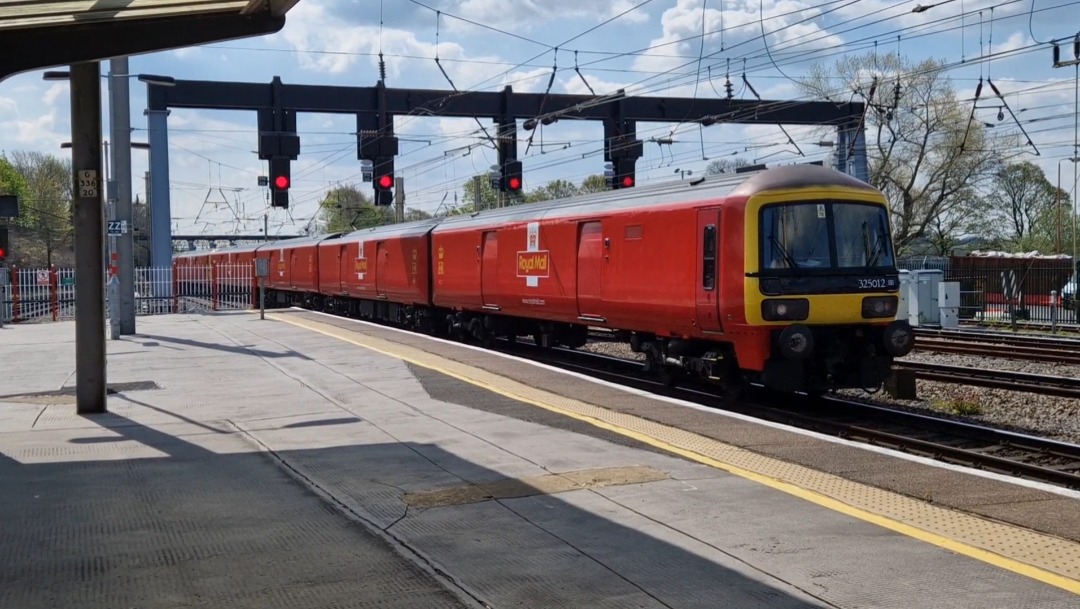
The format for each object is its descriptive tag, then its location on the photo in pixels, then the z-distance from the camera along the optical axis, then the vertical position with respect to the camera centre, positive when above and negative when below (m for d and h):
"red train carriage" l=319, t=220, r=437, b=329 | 25.61 +0.30
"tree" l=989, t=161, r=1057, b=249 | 67.38 +4.97
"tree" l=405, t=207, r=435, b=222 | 88.72 +6.00
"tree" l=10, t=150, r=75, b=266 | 66.62 +5.19
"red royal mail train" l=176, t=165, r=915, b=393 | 12.46 +0.03
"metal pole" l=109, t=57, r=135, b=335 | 23.09 +2.42
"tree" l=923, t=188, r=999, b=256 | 44.47 +2.26
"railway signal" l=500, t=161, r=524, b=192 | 26.64 +2.54
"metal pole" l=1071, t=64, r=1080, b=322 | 32.09 +4.81
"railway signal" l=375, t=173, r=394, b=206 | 26.11 +2.35
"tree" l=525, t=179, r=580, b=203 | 74.88 +6.59
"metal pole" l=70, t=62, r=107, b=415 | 11.89 +0.44
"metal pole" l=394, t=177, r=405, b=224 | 45.32 +3.68
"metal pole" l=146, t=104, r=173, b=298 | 30.67 +2.60
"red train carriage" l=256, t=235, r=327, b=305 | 37.34 +0.57
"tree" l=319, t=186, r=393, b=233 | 77.06 +5.48
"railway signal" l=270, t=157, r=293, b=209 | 24.77 +2.44
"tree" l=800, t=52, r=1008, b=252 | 41.31 +5.00
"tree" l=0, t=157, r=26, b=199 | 64.62 +6.96
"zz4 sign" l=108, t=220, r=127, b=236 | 23.12 +1.31
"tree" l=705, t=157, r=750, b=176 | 57.71 +6.48
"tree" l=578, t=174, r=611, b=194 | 71.65 +6.75
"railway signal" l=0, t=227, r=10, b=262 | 20.98 +0.97
